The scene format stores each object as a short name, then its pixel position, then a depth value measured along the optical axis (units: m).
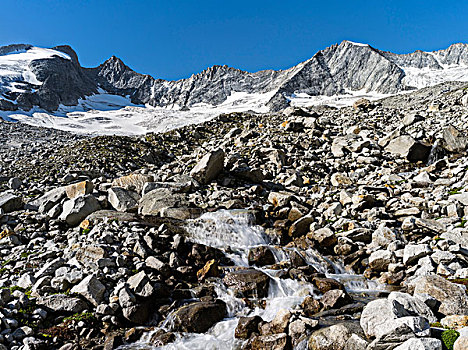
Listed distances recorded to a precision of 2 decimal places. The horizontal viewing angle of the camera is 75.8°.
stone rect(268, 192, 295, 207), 14.19
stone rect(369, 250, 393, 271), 9.95
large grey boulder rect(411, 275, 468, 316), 6.22
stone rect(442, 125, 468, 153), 16.41
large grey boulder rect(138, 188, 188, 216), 13.35
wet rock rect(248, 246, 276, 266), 10.76
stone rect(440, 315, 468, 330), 5.52
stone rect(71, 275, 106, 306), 7.54
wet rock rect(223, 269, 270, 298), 8.72
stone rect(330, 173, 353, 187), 16.33
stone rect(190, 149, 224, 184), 15.82
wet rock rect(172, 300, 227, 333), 7.34
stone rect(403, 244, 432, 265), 9.23
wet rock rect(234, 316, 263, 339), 7.04
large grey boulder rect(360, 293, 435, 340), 5.00
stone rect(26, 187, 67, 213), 13.08
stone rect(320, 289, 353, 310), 7.61
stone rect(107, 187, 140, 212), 13.36
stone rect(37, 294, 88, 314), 7.25
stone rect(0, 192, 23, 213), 12.88
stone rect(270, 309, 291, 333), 6.68
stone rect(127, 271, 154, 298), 7.86
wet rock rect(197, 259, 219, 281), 9.37
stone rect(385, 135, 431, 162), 17.58
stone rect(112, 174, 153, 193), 15.34
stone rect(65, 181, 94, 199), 13.82
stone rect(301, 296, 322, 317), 7.64
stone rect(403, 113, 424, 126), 22.47
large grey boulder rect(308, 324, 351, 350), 5.76
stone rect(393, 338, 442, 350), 4.42
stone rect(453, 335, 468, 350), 4.49
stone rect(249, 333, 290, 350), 6.24
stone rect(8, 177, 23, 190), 15.90
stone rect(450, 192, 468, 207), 11.19
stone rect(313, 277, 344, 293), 8.80
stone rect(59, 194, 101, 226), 12.00
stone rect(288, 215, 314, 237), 12.55
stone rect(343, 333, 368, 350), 5.33
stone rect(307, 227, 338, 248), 11.65
